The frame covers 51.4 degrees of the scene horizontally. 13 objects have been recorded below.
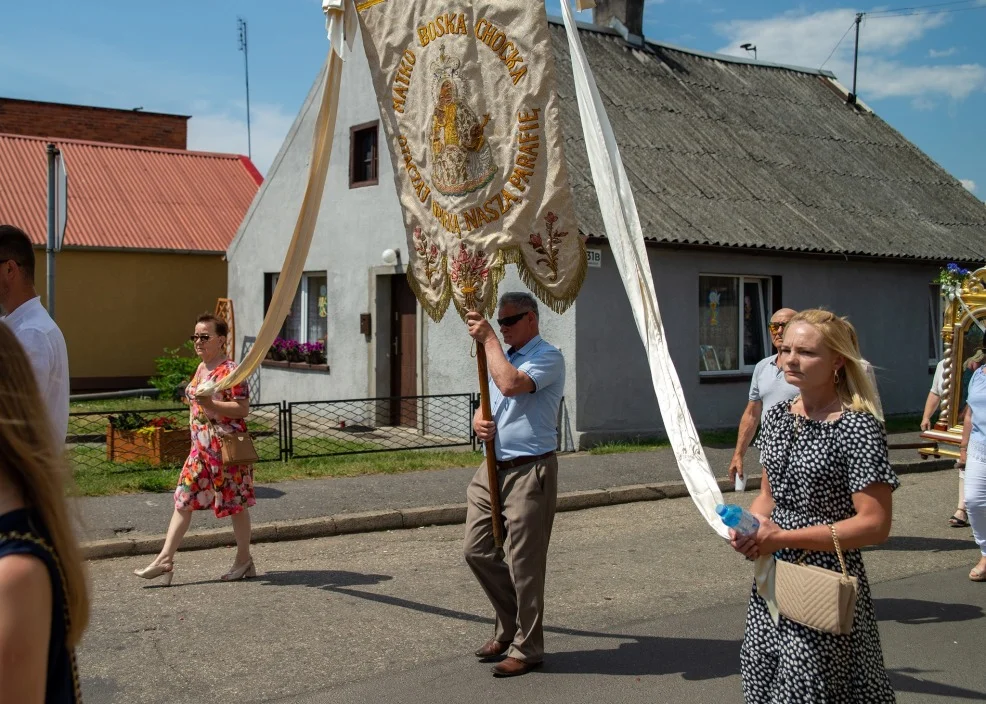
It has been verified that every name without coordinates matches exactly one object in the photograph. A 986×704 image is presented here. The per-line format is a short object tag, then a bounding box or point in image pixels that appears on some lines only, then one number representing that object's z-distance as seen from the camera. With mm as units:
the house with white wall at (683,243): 14266
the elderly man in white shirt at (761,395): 7059
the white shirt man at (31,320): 4348
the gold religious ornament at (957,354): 10992
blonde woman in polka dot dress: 3232
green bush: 20062
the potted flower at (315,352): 18156
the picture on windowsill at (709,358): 15195
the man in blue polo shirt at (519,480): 5262
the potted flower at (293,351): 18641
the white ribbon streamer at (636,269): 3873
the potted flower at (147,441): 11750
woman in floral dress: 7012
